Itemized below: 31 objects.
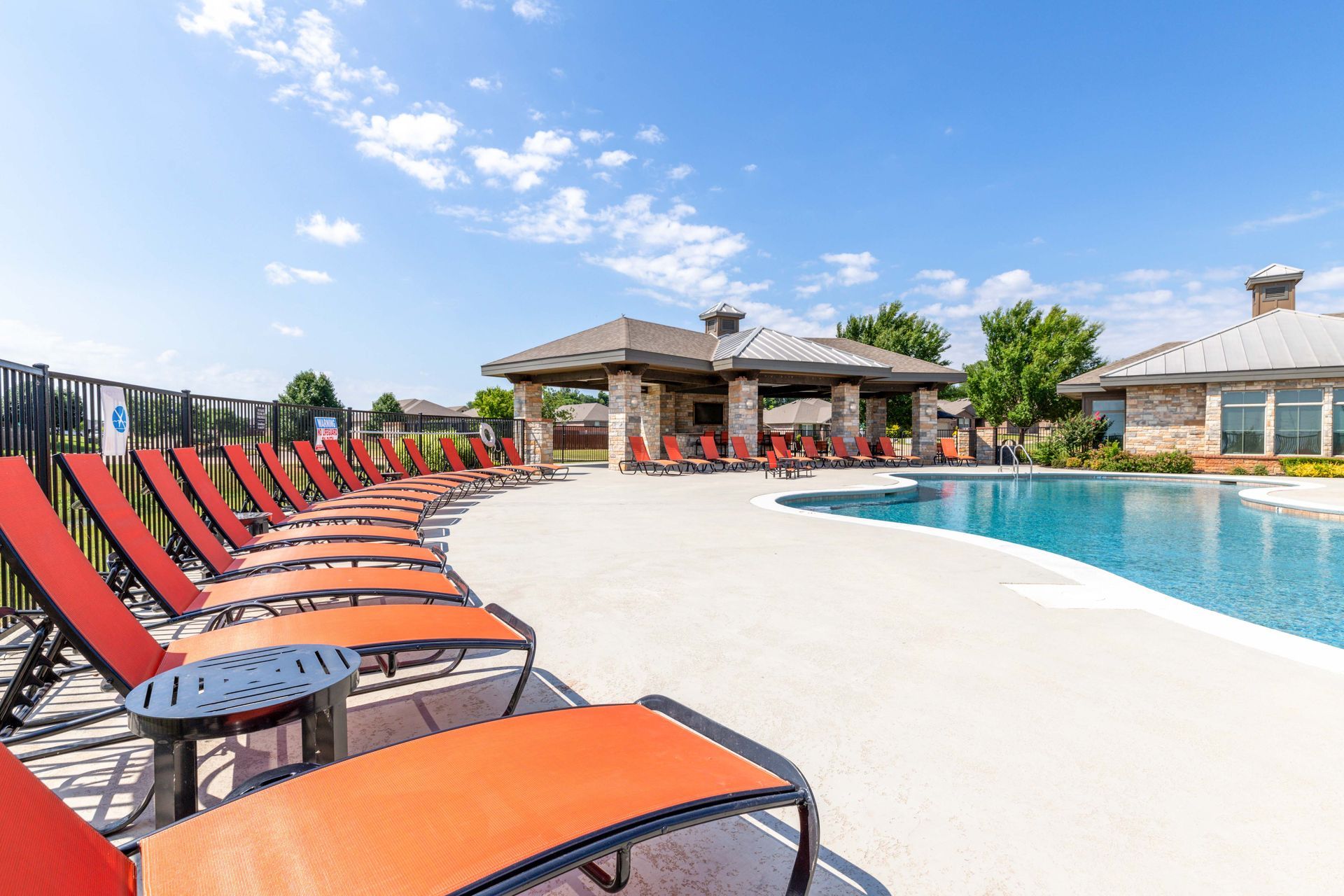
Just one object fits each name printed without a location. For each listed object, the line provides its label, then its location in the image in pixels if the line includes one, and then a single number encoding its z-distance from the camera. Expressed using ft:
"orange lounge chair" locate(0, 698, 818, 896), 3.36
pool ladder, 60.29
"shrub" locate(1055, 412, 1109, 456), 68.59
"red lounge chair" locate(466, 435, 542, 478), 54.13
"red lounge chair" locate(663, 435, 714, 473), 57.62
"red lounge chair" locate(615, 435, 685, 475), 56.80
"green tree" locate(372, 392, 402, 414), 171.11
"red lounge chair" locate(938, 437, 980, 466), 72.13
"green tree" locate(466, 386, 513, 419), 116.67
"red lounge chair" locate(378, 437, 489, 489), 38.24
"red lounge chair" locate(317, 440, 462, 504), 25.50
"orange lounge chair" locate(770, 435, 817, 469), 57.47
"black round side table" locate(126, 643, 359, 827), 4.60
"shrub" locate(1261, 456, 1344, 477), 54.29
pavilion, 59.36
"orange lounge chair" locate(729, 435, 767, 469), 61.36
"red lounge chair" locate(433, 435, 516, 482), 42.27
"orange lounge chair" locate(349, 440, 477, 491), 32.58
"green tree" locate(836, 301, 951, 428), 129.29
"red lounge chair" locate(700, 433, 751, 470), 60.29
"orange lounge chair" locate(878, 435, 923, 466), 70.28
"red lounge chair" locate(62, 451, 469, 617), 9.29
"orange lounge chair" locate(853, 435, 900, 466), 68.23
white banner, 17.12
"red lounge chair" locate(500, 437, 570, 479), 50.27
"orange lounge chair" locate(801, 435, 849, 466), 65.46
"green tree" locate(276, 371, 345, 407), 175.52
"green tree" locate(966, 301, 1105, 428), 98.58
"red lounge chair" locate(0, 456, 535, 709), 6.25
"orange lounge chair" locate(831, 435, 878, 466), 65.92
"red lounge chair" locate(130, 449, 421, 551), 12.50
